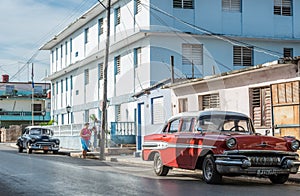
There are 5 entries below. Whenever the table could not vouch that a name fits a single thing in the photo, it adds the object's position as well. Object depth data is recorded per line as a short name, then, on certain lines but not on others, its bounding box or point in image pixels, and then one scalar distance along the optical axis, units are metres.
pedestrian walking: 27.59
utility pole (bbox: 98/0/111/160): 25.77
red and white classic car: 12.64
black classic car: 31.22
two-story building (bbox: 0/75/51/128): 76.56
